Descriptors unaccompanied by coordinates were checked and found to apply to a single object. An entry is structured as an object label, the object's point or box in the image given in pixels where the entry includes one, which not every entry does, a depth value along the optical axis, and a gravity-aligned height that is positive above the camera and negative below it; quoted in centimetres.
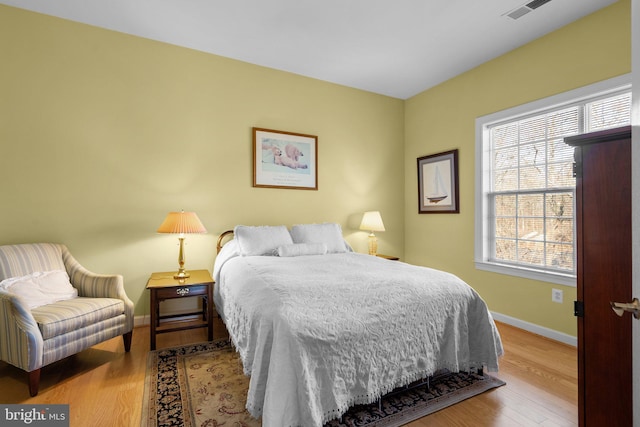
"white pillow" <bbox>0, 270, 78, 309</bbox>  226 -55
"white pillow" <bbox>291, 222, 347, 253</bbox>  355 -26
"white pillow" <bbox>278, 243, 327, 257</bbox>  318 -37
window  278 +36
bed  149 -67
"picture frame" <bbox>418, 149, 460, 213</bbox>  398 +40
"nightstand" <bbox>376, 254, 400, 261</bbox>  425 -61
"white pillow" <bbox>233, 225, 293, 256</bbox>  318 -27
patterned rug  178 -117
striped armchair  199 -71
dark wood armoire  114 -23
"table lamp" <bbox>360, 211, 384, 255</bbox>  410 -16
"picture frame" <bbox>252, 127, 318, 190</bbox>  375 +66
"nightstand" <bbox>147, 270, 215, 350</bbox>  268 -68
